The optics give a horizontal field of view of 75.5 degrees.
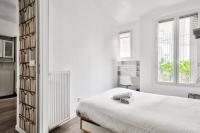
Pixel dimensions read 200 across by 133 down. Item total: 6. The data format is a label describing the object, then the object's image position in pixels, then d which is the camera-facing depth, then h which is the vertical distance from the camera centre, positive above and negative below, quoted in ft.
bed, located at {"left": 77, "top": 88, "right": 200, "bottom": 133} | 4.44 -1.97
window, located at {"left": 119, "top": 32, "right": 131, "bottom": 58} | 14.25 +2.43
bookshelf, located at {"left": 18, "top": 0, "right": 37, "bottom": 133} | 6.45 +0.00
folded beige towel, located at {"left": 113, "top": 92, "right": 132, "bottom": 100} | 7.13 -1.68
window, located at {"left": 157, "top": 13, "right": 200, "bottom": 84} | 9.96 +1.25
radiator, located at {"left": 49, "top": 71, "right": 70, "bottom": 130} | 7.28 -1.94
